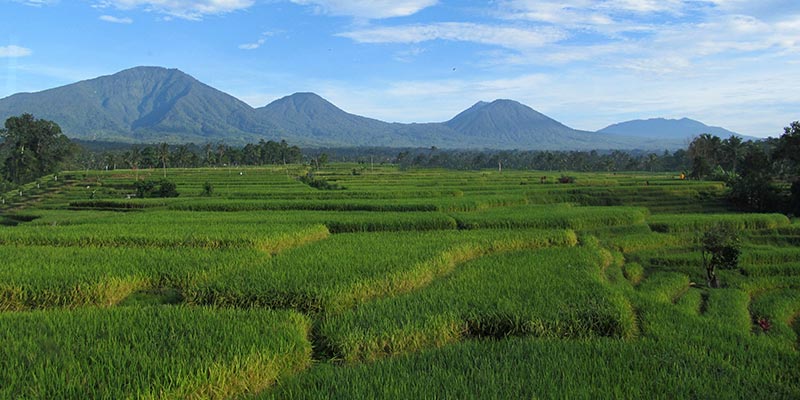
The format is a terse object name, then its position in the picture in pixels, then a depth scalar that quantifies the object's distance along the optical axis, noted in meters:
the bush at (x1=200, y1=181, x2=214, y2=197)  36.69
